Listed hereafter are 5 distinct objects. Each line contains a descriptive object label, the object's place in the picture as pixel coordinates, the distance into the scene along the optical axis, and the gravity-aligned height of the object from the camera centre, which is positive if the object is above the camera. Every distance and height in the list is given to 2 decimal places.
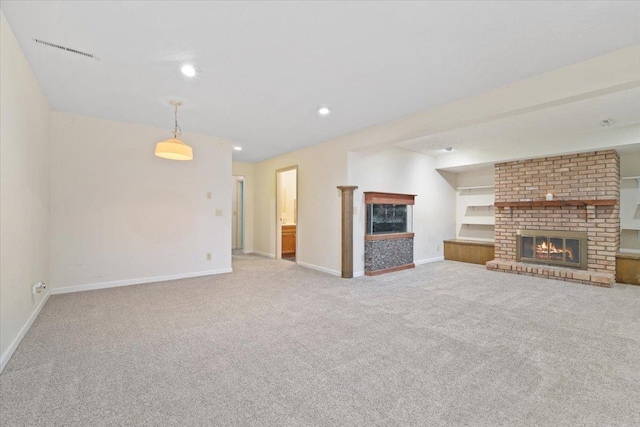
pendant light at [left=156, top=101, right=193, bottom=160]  3.46 +0.76
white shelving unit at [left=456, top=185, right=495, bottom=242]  6.91 +0.02
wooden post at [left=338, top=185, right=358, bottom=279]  5.01 -0.34
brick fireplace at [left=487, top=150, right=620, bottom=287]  4.91 -0.05
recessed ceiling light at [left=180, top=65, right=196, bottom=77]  2.70 +1.35
